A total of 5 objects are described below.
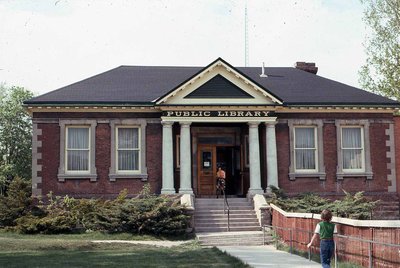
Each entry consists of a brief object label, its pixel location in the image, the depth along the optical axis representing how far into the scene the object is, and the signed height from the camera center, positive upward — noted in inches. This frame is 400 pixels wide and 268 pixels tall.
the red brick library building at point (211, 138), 1141.7 +81.4
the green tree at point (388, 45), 1588.3 +337.4
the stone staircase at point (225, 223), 932.6 -67.7
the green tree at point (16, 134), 2432.3 +194.6
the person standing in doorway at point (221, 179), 1192.8 +5.3
